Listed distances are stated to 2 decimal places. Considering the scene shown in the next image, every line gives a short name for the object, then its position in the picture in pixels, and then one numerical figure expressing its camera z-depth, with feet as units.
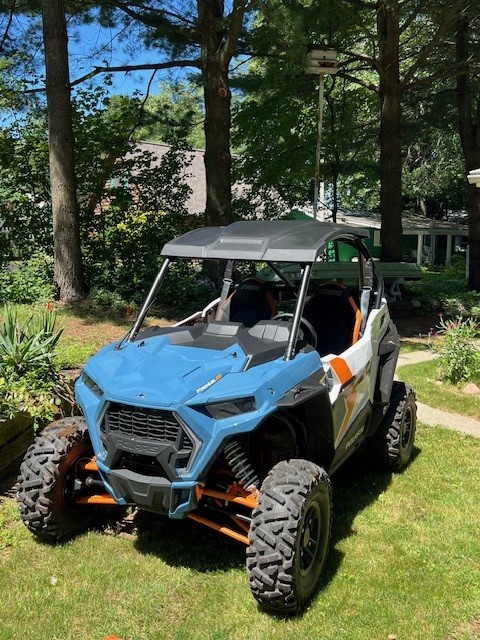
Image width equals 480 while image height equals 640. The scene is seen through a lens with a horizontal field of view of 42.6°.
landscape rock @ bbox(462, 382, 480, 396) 23.36
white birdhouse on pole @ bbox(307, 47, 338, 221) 28.22
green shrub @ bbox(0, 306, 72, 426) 15.16
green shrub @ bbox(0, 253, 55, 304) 34.44
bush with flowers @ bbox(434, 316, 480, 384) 24.40
